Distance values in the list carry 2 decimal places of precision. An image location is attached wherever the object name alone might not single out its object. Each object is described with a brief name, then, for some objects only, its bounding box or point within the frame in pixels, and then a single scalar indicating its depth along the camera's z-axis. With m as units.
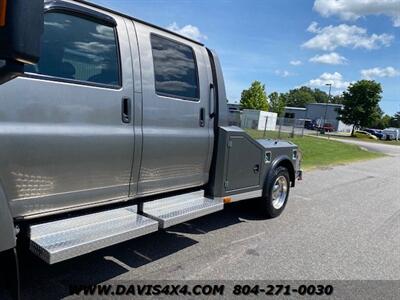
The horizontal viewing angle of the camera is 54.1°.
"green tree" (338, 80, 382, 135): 55.97
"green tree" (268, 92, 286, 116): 90.00
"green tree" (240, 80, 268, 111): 68.00
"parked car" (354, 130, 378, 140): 60.27
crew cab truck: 2.83
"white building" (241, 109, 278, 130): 42.66
